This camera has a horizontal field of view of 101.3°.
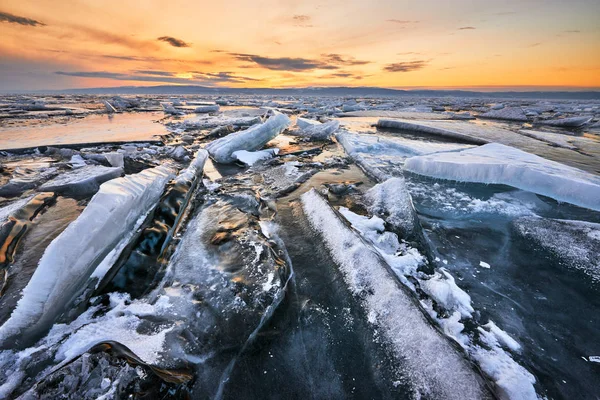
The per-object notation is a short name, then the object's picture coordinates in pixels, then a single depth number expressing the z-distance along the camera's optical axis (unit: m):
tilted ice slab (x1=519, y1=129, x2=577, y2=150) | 7.41
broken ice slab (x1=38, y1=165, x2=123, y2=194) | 3.39
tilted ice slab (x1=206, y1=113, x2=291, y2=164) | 5.71
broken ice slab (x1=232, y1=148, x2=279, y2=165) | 5.63
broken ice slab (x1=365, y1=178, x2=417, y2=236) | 2.70
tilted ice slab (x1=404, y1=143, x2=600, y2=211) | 3.49
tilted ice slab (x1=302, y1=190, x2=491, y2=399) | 1.18
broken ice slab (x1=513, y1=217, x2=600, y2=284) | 2.29
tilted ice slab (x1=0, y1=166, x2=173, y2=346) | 1.46
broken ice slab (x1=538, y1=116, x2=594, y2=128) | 11.92
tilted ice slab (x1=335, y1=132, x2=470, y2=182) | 5.01
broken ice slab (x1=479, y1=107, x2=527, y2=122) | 14.54
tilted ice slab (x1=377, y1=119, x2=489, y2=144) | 7.90
